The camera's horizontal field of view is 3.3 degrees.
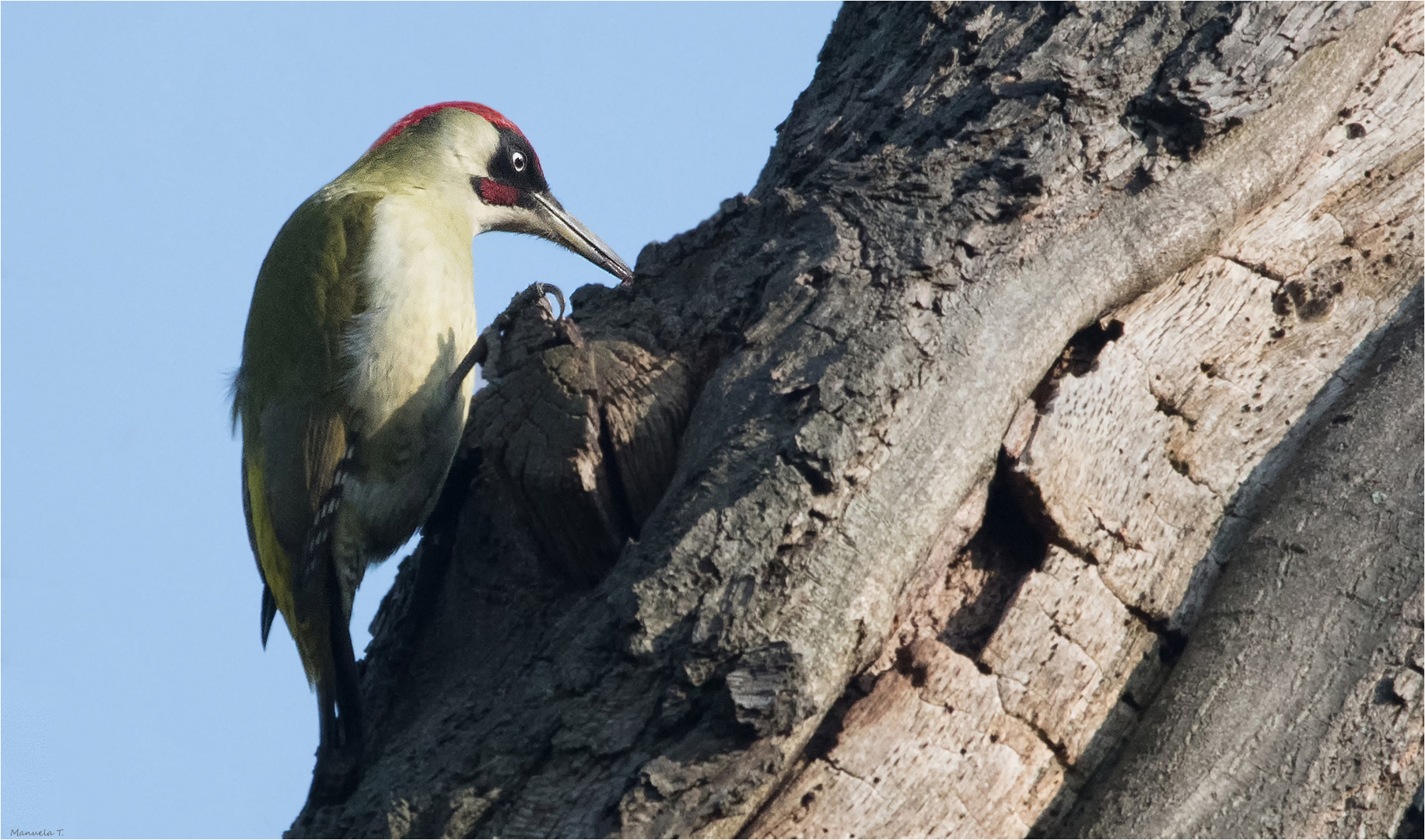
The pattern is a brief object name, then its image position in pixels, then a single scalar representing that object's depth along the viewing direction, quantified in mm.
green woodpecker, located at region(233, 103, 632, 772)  9004
